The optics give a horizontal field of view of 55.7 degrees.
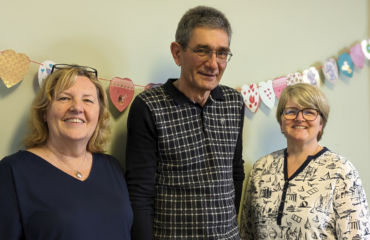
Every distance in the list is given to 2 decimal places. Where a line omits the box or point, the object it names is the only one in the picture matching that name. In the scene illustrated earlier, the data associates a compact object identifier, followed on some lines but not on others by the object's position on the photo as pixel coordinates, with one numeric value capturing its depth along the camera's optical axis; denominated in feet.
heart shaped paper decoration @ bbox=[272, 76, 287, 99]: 5.94
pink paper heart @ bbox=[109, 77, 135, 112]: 4.47
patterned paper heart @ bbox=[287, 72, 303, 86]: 6.10
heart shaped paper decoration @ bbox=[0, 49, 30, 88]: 3.72
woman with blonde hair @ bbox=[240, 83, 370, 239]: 4.52
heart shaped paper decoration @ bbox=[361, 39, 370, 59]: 6.88
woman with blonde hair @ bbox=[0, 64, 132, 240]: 3.20
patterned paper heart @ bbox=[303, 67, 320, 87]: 6.29
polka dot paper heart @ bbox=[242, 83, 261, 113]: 5.67
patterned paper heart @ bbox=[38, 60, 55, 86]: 3.94
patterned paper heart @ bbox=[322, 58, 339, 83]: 6.46
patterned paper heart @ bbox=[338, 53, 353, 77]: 6.61
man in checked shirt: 4.00
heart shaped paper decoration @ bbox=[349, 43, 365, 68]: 6.77
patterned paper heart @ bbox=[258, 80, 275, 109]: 5.82
